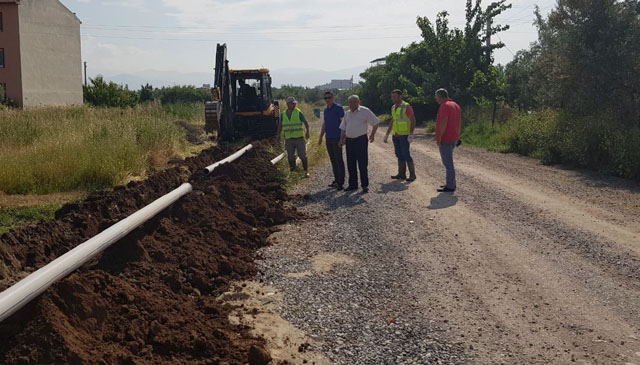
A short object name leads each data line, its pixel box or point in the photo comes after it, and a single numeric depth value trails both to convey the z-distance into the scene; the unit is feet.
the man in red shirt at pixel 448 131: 41.88
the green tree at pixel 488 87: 113.91
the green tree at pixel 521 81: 125.12
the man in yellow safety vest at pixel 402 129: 46.93
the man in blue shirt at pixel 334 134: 44.83
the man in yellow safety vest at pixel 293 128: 48.75
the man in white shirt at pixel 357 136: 42.83
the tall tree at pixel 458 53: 119.75
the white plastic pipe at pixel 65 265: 14.39
